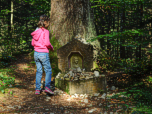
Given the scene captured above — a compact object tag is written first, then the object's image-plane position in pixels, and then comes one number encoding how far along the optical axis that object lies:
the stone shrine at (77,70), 5.36
